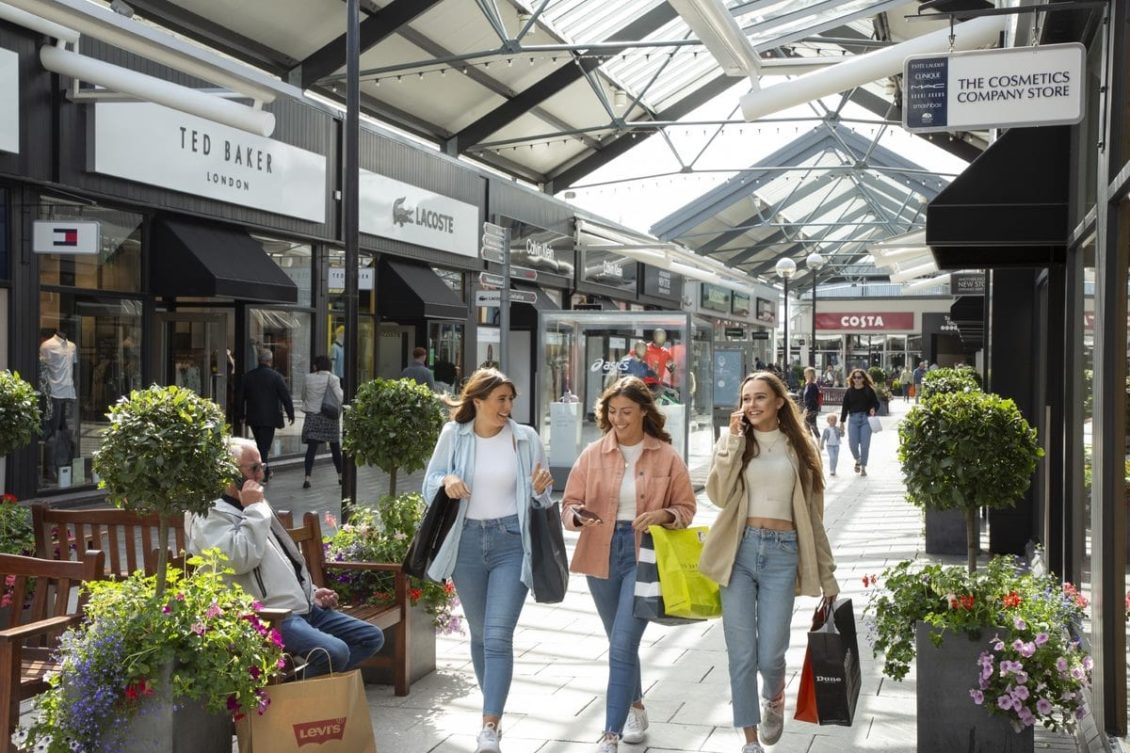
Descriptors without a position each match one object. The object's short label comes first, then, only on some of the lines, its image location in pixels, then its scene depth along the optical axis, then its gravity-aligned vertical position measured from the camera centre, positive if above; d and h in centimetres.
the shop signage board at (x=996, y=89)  601 +139
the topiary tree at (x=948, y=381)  1220 -9
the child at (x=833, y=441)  2036 -112
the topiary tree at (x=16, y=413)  783 -30
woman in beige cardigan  543 -74
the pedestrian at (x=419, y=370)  1905 -3
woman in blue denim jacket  550 -61
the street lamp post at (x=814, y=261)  3337 +290
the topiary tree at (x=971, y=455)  656 -43
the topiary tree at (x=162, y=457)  462 -33
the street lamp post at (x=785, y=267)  3091 +253
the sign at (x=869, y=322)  6804 +265
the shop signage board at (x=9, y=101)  1248 +260
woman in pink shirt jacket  548 -60
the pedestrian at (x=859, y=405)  1911 -51
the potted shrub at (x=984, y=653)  503 -114
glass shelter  1697 +4
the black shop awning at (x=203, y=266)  1538 +124
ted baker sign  1425 +259
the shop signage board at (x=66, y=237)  1235 +125
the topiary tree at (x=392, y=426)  845 -39
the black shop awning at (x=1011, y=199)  770 +106
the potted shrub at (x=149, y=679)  439 -108
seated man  525 -87
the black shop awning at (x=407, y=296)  2153 +123
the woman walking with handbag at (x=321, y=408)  1681 -55
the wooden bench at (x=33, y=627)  445 -98
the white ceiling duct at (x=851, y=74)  987 +235
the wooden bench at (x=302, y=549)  631 -92
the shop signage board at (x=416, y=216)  2077 +269
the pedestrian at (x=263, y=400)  1628 -42
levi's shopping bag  445 -125
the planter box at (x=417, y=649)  660 -149
